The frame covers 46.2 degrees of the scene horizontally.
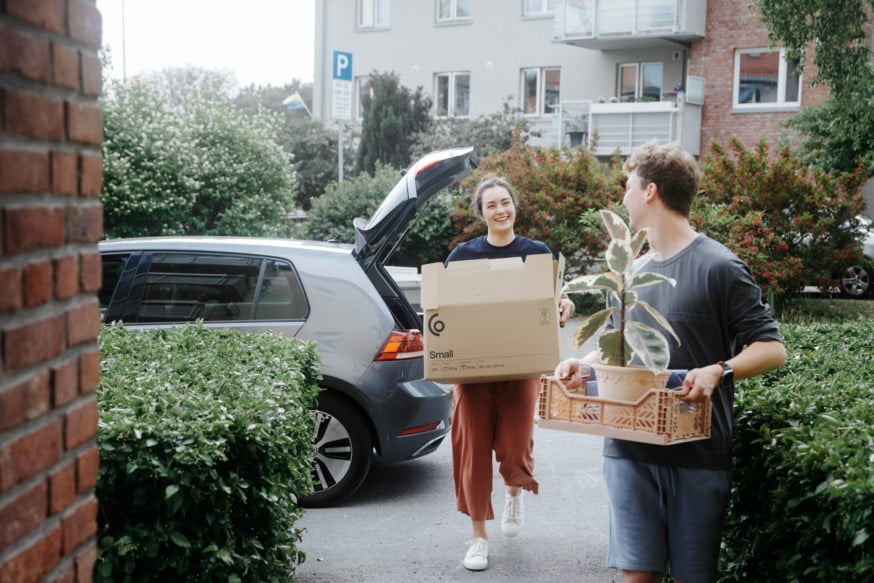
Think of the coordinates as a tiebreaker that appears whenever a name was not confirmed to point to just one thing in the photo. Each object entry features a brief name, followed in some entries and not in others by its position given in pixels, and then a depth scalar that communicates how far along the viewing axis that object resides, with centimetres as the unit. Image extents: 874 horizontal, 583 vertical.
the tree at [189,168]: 1603
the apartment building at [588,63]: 3139
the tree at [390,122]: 3241
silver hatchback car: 654
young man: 347
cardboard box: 478
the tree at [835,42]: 1381
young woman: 549
